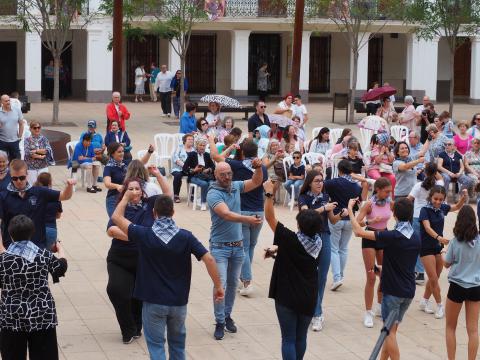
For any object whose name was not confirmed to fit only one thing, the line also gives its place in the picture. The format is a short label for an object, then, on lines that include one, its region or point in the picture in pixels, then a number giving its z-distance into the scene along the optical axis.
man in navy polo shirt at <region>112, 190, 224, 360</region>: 7.97
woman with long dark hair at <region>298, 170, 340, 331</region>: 10.38
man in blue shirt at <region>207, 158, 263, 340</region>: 9.89
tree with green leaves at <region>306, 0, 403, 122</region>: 33.00
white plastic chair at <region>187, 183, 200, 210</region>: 17.31
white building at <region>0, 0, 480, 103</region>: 39.31
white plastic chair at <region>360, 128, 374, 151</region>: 22.52
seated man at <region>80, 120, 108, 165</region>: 18.63
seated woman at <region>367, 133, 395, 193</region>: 16.78
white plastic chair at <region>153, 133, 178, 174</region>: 20.11
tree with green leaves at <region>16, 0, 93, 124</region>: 29.12
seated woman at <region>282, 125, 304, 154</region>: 18.03
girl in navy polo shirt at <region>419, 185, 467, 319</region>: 10.95
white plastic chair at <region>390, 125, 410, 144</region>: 22.98
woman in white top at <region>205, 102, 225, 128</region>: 19.28
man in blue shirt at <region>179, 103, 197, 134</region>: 20.56
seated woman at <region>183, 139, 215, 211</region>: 17.23
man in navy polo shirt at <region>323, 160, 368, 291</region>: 11.21
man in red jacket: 21.69
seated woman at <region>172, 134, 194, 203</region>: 17.53
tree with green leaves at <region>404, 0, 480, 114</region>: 31.73
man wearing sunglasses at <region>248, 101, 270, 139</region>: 19.69
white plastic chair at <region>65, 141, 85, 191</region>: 18.91
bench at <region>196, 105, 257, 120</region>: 32.13
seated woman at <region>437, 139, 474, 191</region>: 18.05
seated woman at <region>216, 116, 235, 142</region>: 18.88
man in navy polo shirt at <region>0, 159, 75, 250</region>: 9.49
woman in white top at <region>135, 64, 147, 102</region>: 40.19
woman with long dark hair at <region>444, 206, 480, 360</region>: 9.11
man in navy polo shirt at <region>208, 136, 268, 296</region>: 11.41
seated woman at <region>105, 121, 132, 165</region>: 18.75
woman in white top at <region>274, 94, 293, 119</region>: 20.91
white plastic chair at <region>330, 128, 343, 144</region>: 22.50
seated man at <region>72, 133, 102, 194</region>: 18.66
